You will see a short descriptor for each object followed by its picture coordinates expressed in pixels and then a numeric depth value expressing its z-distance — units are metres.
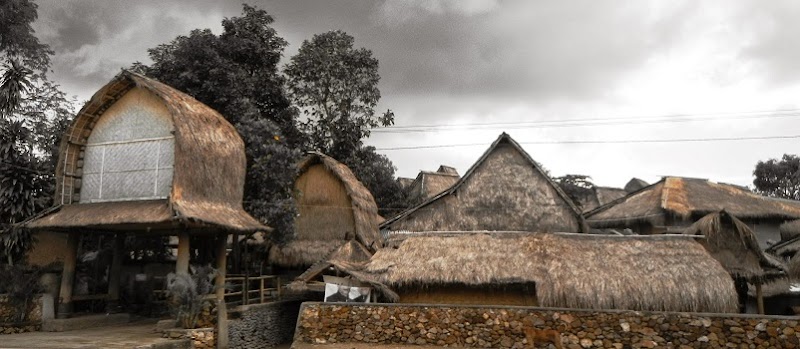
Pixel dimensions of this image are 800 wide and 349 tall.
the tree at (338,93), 23.47
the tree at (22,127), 15.16
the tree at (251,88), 17.23
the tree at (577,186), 28.84
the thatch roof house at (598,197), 30.22
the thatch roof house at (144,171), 13.32
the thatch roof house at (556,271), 12.26
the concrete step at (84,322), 13.36
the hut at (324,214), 18.97
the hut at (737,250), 13.59
